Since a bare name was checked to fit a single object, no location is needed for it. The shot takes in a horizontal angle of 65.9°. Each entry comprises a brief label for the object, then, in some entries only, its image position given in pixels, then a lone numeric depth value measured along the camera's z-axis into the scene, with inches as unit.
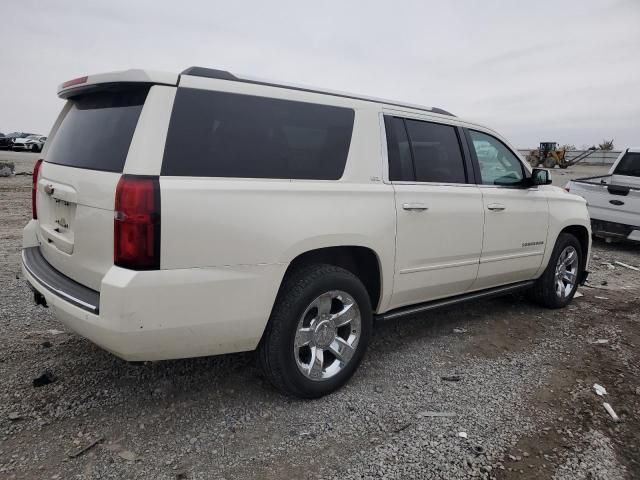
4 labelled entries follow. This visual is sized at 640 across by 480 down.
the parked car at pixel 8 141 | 1310.3
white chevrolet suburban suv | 94.3
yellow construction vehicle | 1315.2
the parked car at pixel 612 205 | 322.0
